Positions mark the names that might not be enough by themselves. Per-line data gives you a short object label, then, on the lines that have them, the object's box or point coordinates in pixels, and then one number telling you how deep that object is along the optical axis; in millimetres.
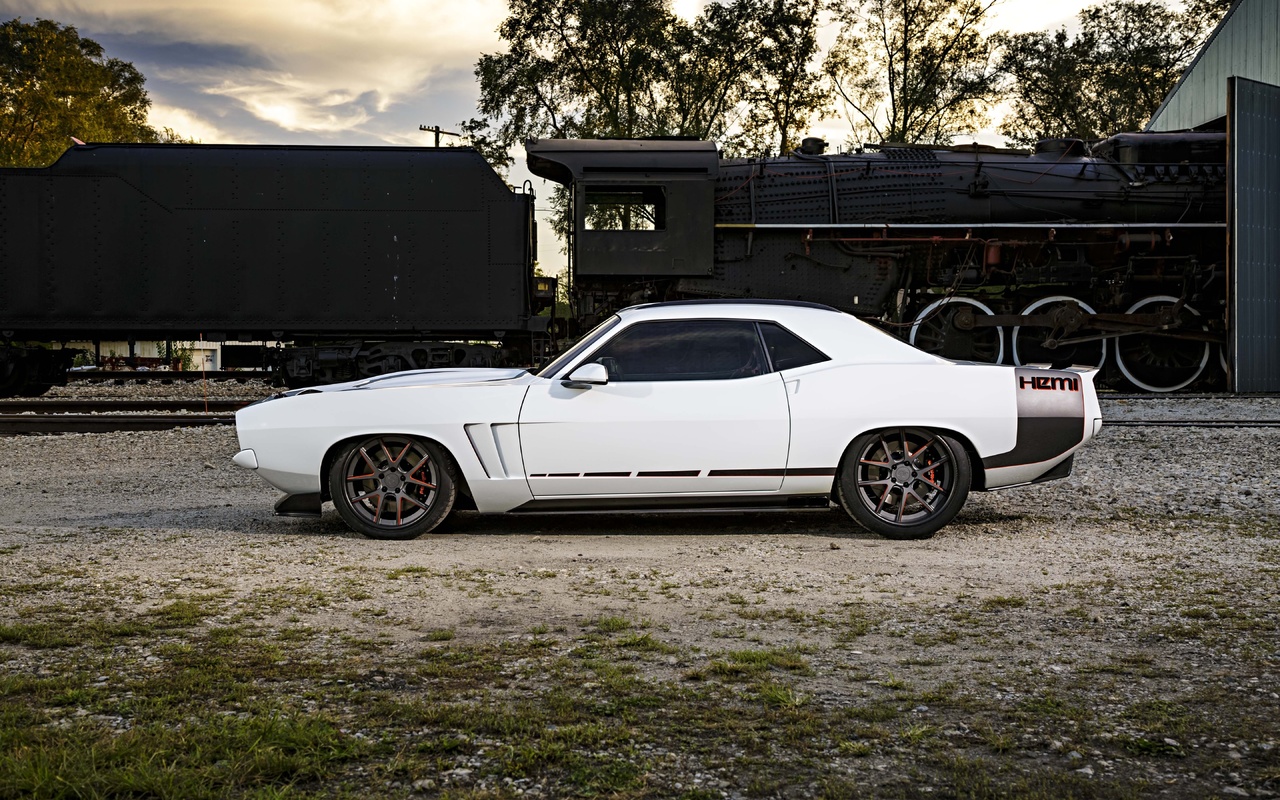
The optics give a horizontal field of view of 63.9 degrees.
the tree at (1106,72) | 39719
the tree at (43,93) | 38406
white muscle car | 5602
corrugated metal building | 14875
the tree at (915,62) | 35688
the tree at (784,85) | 34438
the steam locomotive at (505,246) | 13133
